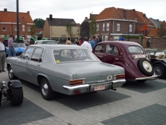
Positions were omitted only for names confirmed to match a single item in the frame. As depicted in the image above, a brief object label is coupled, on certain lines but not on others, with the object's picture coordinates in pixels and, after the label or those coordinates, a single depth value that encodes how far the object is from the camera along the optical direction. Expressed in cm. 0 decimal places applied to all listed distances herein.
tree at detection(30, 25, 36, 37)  5588
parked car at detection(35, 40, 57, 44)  1767
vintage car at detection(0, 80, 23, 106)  498
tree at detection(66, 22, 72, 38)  6425
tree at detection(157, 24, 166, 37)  3965
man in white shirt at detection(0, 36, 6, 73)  1013
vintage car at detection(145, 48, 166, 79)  898
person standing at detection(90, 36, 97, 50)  1332
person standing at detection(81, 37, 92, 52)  1152
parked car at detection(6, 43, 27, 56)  1621
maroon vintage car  735
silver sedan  500
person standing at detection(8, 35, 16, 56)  1379
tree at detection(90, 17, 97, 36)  4809
